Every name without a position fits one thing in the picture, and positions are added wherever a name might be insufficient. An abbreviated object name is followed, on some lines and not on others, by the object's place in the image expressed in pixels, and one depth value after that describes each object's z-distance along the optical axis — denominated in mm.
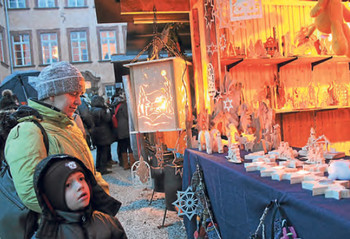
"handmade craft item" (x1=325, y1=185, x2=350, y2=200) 1260
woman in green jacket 1477
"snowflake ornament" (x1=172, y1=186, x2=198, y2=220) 2748
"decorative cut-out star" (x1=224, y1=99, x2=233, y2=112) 2920
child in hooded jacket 1385
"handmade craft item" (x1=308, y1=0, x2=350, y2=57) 1883
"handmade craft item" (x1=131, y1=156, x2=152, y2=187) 3965
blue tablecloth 1142
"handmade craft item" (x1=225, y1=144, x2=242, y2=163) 2215
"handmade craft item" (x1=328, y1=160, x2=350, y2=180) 1423
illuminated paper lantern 3230
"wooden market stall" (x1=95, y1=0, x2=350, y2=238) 2855
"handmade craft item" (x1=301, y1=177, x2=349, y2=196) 1336
